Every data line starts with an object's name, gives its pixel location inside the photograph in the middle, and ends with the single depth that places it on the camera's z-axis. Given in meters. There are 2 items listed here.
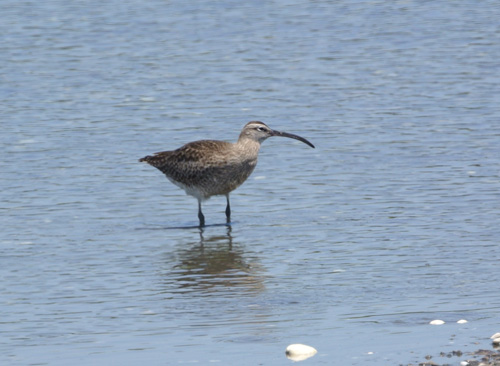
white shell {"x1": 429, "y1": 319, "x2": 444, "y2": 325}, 19.45
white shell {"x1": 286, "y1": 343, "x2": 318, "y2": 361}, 17.93
